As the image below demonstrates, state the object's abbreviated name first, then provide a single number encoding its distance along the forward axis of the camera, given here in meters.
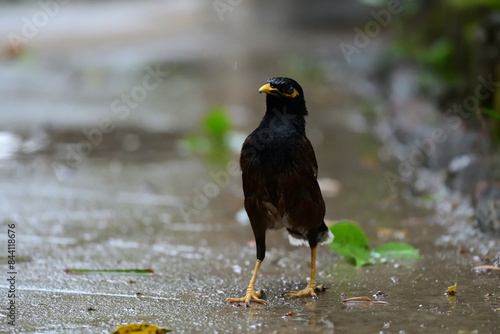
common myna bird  6.88
